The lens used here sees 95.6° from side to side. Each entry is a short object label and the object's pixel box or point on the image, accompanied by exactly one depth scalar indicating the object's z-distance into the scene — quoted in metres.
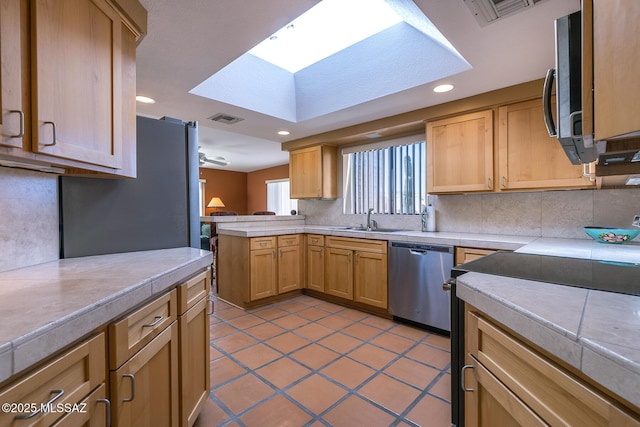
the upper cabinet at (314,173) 4.04
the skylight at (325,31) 2.45
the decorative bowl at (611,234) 1.96
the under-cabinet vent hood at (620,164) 0.86
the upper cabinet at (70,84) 0.93
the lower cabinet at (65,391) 0.57
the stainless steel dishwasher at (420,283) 2.58
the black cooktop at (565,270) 0.92
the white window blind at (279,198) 8.58
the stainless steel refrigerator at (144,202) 1.54
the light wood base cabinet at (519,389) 0.54
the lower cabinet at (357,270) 3.04
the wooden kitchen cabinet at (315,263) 3.62
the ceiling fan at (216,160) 5.17
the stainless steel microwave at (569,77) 0.90
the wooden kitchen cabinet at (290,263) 3.55
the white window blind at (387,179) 3.42
